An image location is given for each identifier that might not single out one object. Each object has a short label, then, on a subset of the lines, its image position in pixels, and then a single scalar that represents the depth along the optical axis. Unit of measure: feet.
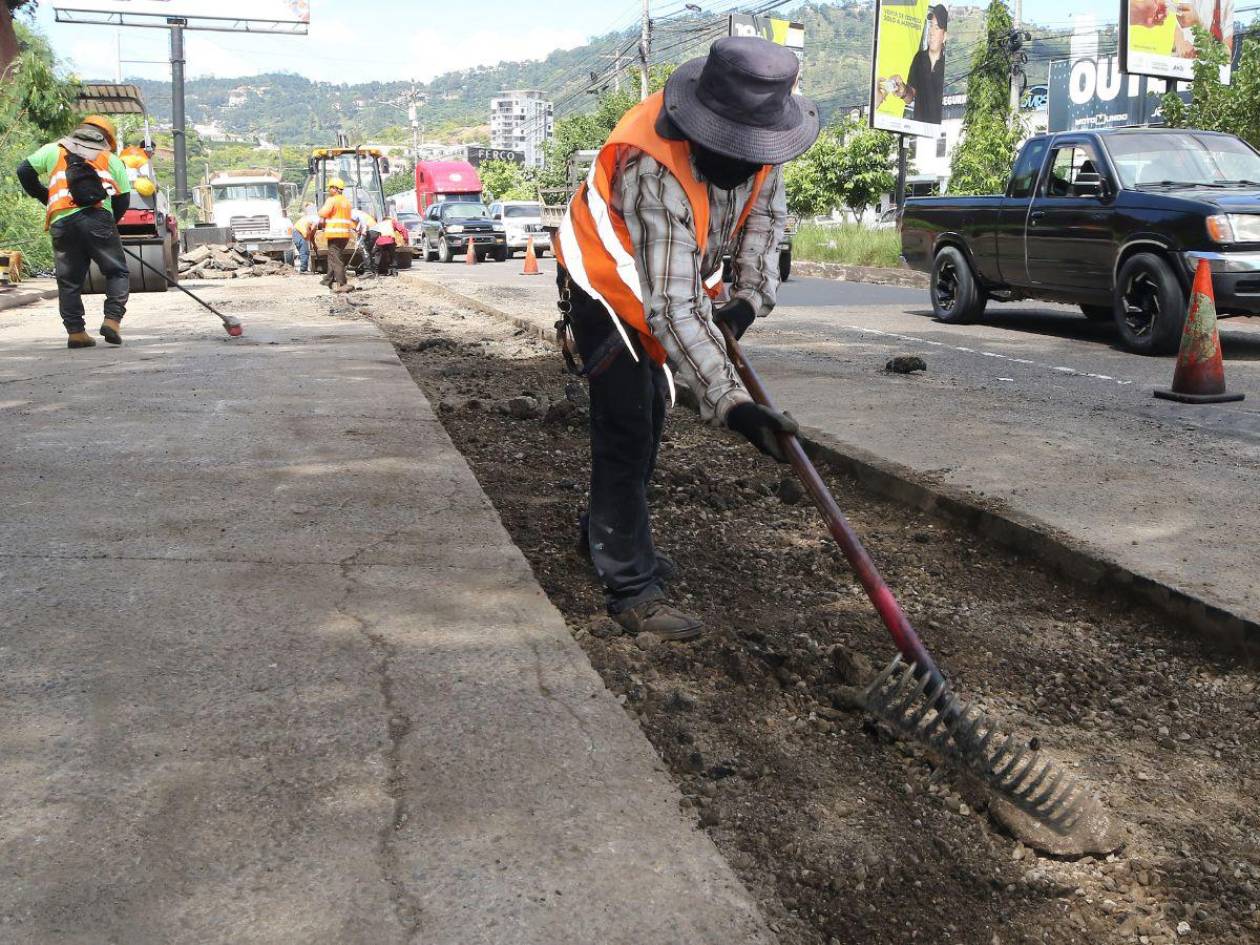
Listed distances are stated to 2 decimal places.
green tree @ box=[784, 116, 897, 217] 119.34
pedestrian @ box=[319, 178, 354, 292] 58.49
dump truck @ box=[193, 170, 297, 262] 110.22
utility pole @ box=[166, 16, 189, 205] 91.40
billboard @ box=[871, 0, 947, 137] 88.39
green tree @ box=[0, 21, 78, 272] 61.82
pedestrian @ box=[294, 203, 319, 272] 69.78
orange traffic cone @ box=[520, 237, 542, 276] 75.37
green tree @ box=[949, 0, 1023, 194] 84.94
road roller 53.21
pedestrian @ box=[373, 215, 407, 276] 74.11
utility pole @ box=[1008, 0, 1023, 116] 120.78
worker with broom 31.22
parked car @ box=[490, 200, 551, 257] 112.68
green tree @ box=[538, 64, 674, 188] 180.55
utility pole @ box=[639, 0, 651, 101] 148.25
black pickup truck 29.86
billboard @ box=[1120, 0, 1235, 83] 72.18
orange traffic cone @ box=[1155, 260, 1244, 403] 23.81
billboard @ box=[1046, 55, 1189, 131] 146.82
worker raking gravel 9.95
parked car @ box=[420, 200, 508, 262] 109.09
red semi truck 167.63
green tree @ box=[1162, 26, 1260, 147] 52.85
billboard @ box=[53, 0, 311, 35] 117.80
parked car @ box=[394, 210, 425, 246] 134.96
